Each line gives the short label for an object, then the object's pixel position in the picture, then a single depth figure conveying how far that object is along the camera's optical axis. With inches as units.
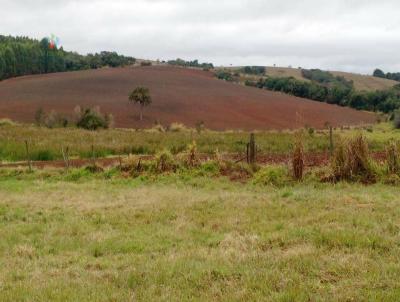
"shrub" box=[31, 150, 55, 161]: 1103.6
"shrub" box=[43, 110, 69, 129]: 2081.7
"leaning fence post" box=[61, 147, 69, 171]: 869.0
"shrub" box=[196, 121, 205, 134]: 2268.5
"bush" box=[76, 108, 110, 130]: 2003.0
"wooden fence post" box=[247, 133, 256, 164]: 792.9
